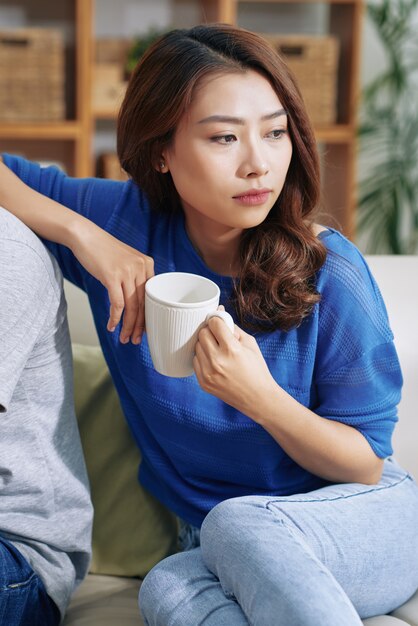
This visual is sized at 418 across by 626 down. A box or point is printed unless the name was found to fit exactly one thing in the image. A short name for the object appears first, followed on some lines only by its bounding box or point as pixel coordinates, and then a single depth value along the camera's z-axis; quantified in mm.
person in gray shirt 1230
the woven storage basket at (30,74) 3510
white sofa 1412
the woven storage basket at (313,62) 3699
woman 1257
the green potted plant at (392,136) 3840
